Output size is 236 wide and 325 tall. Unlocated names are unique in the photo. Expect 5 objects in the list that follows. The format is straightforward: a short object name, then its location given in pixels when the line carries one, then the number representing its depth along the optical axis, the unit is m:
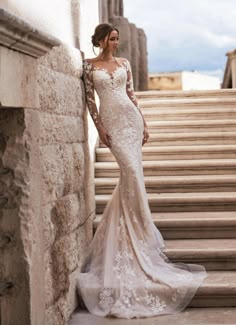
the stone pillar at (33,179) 3.07
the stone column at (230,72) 11.73
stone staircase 4.51
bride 4.12
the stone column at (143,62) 9.02
